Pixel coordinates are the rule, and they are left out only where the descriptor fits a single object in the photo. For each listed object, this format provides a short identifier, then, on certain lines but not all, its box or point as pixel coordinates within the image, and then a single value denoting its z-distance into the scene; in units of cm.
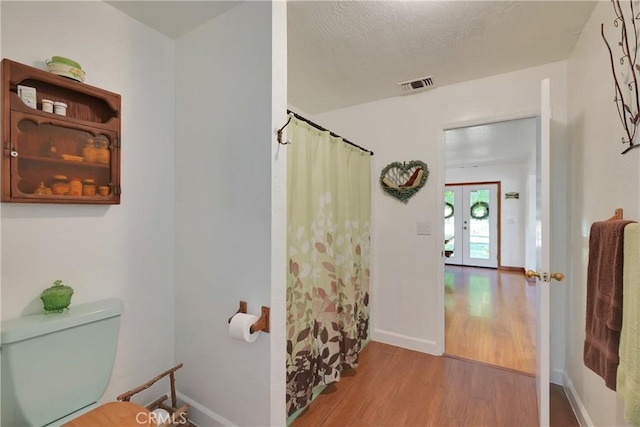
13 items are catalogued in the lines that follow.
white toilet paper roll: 118
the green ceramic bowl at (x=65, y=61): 115
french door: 618
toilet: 99
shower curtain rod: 125
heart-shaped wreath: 240
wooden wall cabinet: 105
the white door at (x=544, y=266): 134
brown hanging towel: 92
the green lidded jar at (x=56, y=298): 111
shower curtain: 163
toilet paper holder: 120
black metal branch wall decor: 102
